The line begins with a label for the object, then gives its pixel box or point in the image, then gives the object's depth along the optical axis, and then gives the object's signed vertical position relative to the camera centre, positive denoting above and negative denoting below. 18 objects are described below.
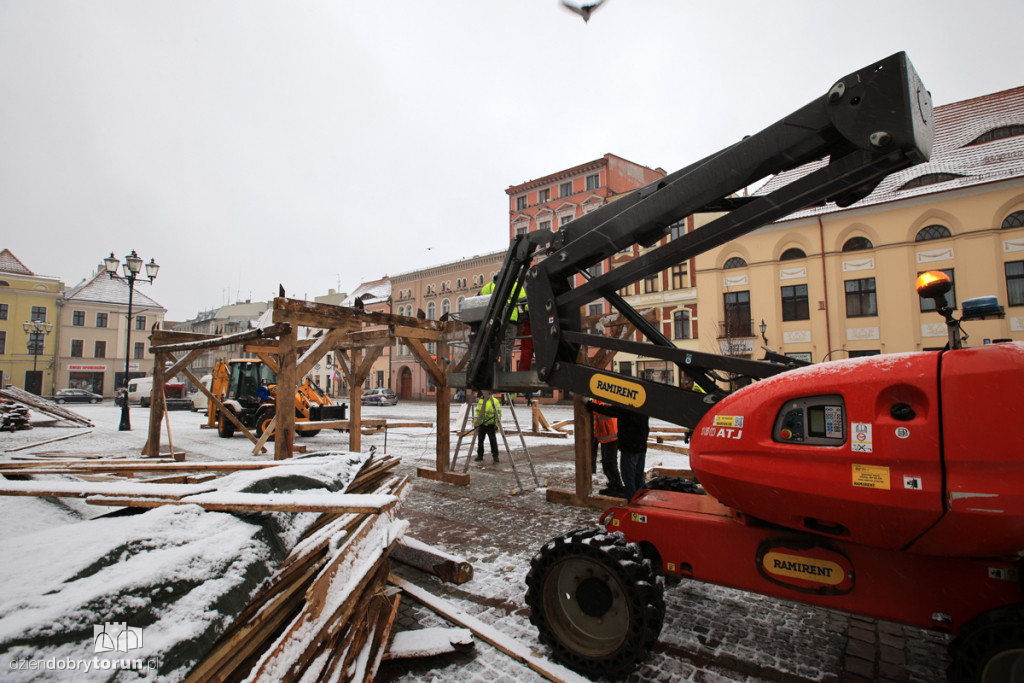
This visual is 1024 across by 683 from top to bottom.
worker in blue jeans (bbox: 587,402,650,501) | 6.13 -0.80
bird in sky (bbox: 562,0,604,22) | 4.45 +3.39
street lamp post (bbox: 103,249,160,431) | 17.37 +4.15
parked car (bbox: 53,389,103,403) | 40.81 -0.92
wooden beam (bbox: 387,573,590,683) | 3.04 -1.72
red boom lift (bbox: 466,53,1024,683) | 2.12 -0.41
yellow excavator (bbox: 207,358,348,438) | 15.20 -0.42
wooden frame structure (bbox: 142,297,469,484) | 6.86 +0.68
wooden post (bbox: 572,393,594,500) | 6.88 -0.88
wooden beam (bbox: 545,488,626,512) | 6.72 -1.60
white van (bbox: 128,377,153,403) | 36.84 -0.27
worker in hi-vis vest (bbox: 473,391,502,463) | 10.22 -0.66
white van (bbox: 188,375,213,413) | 34.44 -1.18
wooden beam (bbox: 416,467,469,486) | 8.42 -1.60
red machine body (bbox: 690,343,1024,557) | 2.04 -0.32
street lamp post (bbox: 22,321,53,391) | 47.72 +5.31
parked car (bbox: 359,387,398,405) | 40.31 -1.09
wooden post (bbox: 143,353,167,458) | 10.92 -0.45
